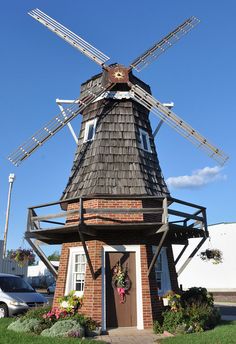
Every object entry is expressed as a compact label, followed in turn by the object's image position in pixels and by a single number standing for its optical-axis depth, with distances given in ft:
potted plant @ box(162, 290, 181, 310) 38.07
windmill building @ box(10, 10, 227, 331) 38.17
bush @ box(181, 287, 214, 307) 41.02
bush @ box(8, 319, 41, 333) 34.45
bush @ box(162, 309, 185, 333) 36.40
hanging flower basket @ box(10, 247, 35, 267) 45.57
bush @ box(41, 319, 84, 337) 31.99
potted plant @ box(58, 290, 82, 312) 38.04
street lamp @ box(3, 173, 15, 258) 75.97
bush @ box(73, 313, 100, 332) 35.24
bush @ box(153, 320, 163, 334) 36.02
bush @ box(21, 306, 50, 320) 37.33
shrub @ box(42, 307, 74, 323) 35.91
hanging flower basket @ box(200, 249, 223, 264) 43.83
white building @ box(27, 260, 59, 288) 155.99
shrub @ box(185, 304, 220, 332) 36.69
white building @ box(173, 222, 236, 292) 92.89
